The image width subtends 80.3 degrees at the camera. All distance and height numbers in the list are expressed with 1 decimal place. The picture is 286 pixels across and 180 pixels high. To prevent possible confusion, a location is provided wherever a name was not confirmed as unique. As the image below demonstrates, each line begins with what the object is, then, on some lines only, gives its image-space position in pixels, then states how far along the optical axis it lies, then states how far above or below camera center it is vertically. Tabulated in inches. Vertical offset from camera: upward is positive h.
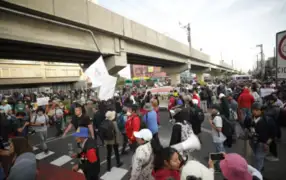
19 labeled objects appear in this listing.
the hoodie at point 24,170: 78.3 -39.1
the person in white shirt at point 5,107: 272.8 -31.3
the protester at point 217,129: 150.3 -44.5
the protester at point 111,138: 174.4 -55.2
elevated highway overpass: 271.9 +115.8
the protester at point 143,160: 98.2 -44.8
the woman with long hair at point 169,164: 82.4 -40.8
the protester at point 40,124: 237.3 -51.0
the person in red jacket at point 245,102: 273.0 -37.1
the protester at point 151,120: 187.9 -41.1
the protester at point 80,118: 163.1 -34.7
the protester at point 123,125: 228.5 -55.2
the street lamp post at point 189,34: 1120.9 +314.7
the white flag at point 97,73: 237.1 +17.4
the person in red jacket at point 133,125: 171.7 -42.6
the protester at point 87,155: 111.6 -46.8
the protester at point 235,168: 62.2 -33.0
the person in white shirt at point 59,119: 330.5 -63.8
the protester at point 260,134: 127.3 -41.8
